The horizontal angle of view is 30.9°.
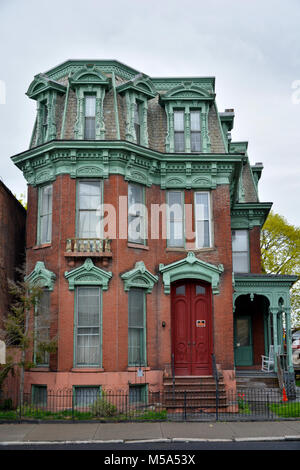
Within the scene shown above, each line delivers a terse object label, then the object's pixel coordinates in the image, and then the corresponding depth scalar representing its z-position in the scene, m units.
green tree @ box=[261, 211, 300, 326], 43.59
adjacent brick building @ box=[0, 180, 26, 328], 19.55
